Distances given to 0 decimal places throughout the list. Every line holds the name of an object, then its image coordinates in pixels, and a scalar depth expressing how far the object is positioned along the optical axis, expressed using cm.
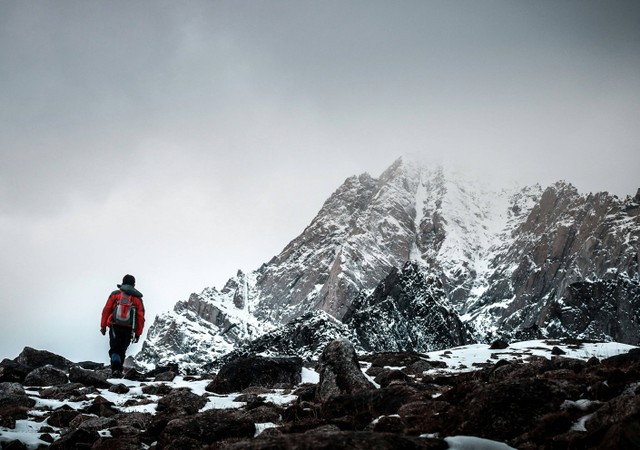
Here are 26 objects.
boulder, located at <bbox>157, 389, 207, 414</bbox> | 1611
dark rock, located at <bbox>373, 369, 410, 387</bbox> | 1927
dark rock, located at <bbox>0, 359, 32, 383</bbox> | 2244
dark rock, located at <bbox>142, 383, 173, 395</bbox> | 2003
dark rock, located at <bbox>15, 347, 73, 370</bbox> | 3069
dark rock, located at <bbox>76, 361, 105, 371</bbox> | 3788
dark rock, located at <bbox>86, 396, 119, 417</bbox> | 1538
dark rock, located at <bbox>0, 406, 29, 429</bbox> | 1276
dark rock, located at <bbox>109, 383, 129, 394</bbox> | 1984
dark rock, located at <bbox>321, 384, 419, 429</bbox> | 1259
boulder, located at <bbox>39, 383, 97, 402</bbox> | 1806
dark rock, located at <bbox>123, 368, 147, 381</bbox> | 2391
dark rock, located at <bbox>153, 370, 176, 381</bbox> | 2468
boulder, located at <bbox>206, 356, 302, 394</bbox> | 2170
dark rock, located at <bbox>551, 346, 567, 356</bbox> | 3503
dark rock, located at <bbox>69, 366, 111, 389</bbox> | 2078
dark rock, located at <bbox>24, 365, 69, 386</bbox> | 2192
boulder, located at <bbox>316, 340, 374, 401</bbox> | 1634
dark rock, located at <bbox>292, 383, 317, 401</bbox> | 1694
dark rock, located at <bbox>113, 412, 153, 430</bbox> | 1379
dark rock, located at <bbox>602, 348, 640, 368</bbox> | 1461
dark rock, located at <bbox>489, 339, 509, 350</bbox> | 4184
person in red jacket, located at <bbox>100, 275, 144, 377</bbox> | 2223
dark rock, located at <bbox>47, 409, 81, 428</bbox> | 1411
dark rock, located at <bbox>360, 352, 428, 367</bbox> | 3238
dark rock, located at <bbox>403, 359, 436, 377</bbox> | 2660
